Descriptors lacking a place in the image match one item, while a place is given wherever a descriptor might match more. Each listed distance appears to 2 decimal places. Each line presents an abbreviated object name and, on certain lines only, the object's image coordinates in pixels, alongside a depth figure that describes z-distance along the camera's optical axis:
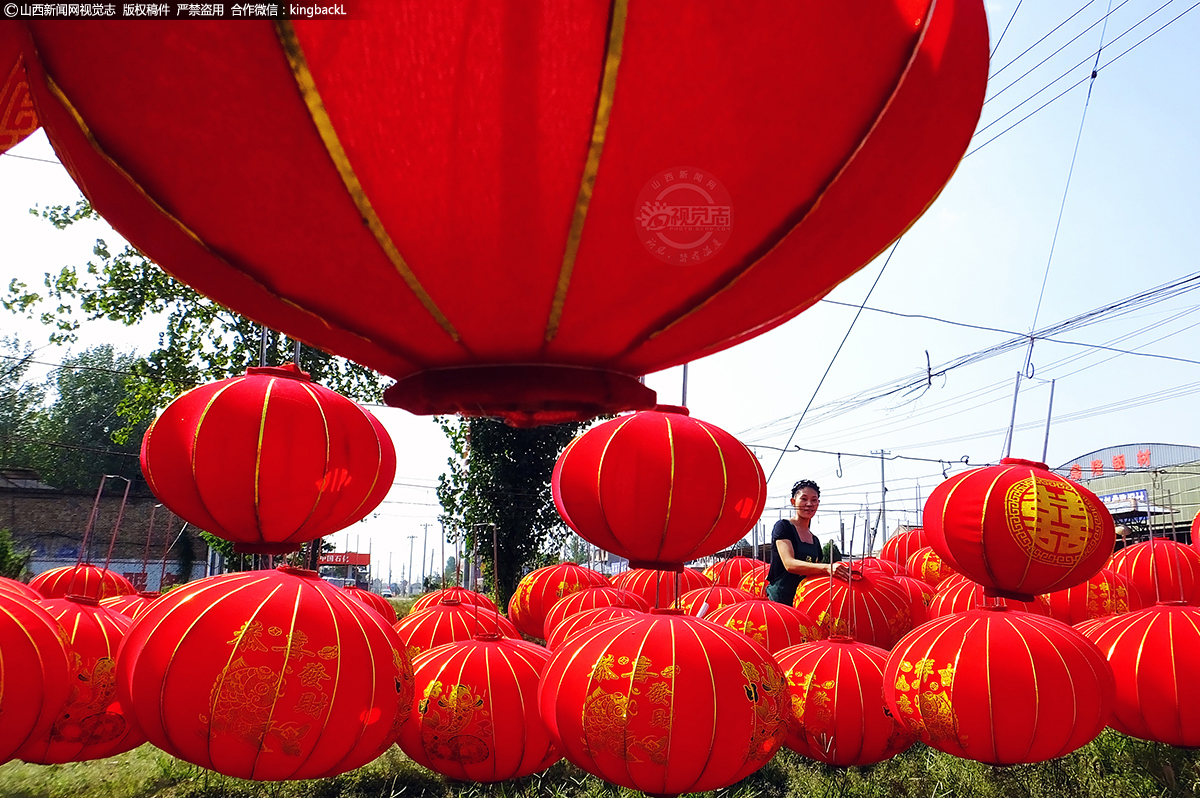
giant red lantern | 0.57
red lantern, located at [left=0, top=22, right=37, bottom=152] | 0.81
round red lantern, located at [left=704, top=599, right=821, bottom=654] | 3.58
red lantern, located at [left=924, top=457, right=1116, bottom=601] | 2.81
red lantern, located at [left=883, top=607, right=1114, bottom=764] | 2.52
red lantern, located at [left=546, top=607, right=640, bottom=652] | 3.29
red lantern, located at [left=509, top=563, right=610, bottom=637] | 5.56
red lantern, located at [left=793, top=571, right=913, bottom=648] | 3.85
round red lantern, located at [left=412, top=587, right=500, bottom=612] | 4.21
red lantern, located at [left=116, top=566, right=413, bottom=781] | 1.99
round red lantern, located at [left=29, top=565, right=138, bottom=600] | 4.52
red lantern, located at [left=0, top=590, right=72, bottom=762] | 2.33
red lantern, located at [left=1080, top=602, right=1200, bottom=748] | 2.92
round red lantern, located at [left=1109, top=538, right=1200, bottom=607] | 4.47
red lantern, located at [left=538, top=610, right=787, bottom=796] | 2.20
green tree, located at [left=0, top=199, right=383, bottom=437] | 7.57
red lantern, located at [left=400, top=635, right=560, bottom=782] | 2.98
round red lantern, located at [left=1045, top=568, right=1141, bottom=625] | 4.18
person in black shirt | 3.86
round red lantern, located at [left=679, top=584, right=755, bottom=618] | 4.02
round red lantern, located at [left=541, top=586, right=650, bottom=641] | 4.36
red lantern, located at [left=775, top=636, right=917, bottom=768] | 3.07
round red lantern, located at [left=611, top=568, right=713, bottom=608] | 5.36
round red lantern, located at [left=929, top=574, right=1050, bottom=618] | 3.72
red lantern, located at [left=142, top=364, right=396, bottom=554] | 2.33
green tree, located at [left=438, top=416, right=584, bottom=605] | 10.43
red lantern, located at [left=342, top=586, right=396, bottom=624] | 3.92
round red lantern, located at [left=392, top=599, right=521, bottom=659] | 3.99
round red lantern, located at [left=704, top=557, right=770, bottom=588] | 6.07
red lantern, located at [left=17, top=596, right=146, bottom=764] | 2.96
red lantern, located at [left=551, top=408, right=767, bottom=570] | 2.34
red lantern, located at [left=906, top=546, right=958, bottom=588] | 5.66
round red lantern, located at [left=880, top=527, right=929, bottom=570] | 6.64
